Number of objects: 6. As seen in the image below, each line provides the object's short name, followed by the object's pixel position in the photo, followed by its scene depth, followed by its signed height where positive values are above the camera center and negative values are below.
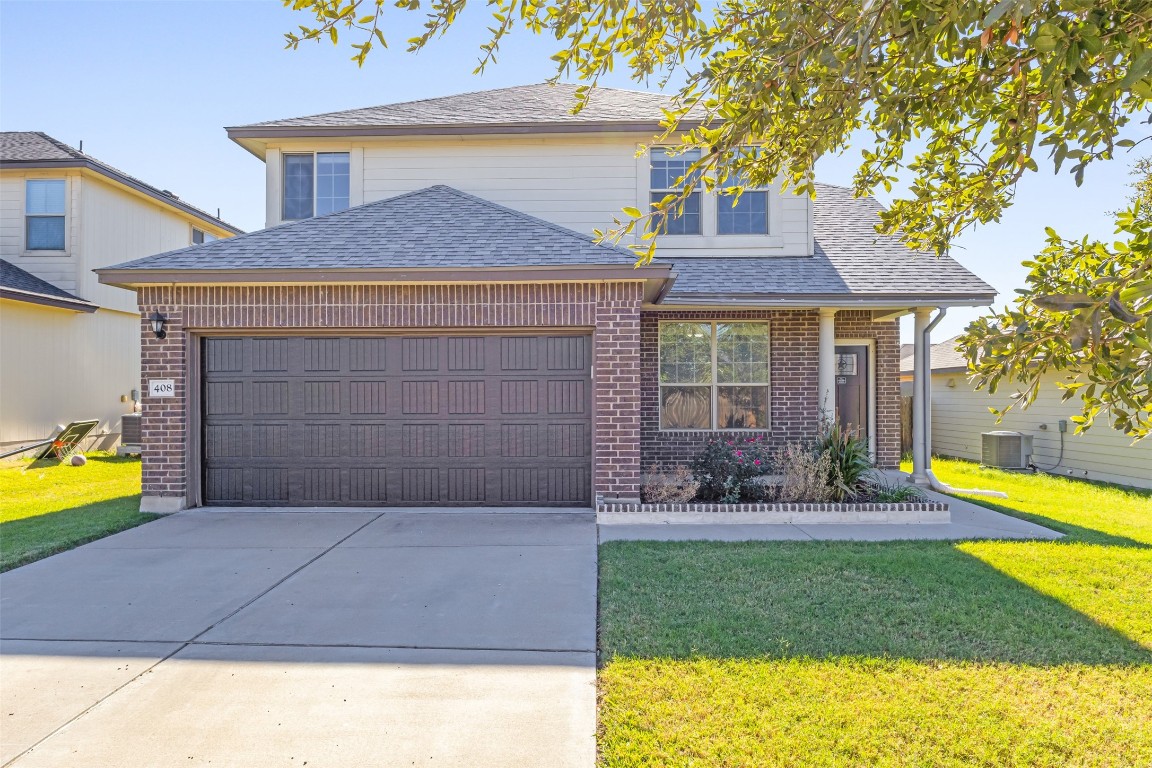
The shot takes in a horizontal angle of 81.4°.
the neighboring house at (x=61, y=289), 12.97 +2.26
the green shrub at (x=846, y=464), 8.23 -0.82
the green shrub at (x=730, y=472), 8.30 -0.93
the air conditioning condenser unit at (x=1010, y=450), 13.11 -1.00
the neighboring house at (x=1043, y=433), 11.41 -0.69
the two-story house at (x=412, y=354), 7.99 +0.55
